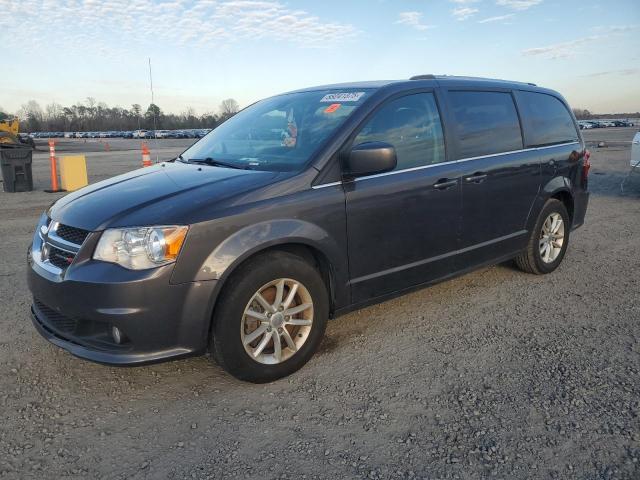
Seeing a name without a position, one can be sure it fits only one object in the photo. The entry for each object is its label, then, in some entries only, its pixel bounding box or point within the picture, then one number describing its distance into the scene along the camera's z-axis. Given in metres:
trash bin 11.81
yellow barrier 12.42
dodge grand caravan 2.82
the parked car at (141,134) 71.68
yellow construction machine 24.89
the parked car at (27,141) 30.88
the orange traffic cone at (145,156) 12.01
